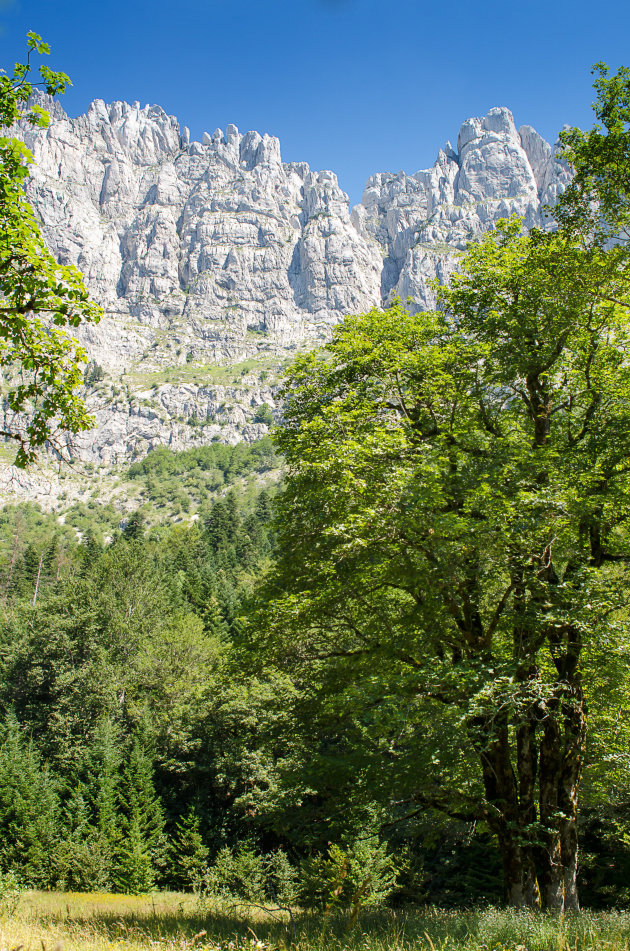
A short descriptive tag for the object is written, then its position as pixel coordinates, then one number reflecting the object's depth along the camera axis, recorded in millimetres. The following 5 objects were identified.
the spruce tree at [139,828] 31328
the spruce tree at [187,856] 32219
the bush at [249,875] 28953
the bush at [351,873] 21641
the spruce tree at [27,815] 32219
